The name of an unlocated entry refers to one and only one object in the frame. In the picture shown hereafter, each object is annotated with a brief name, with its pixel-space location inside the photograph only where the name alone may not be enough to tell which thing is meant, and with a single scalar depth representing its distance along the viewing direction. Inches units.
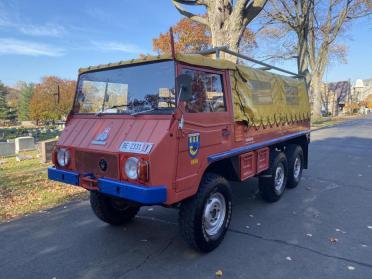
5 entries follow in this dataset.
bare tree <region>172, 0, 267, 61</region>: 389.4
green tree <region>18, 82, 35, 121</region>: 2721.5
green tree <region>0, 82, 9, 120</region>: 2471.7
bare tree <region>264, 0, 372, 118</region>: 946.7
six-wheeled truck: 129.8
